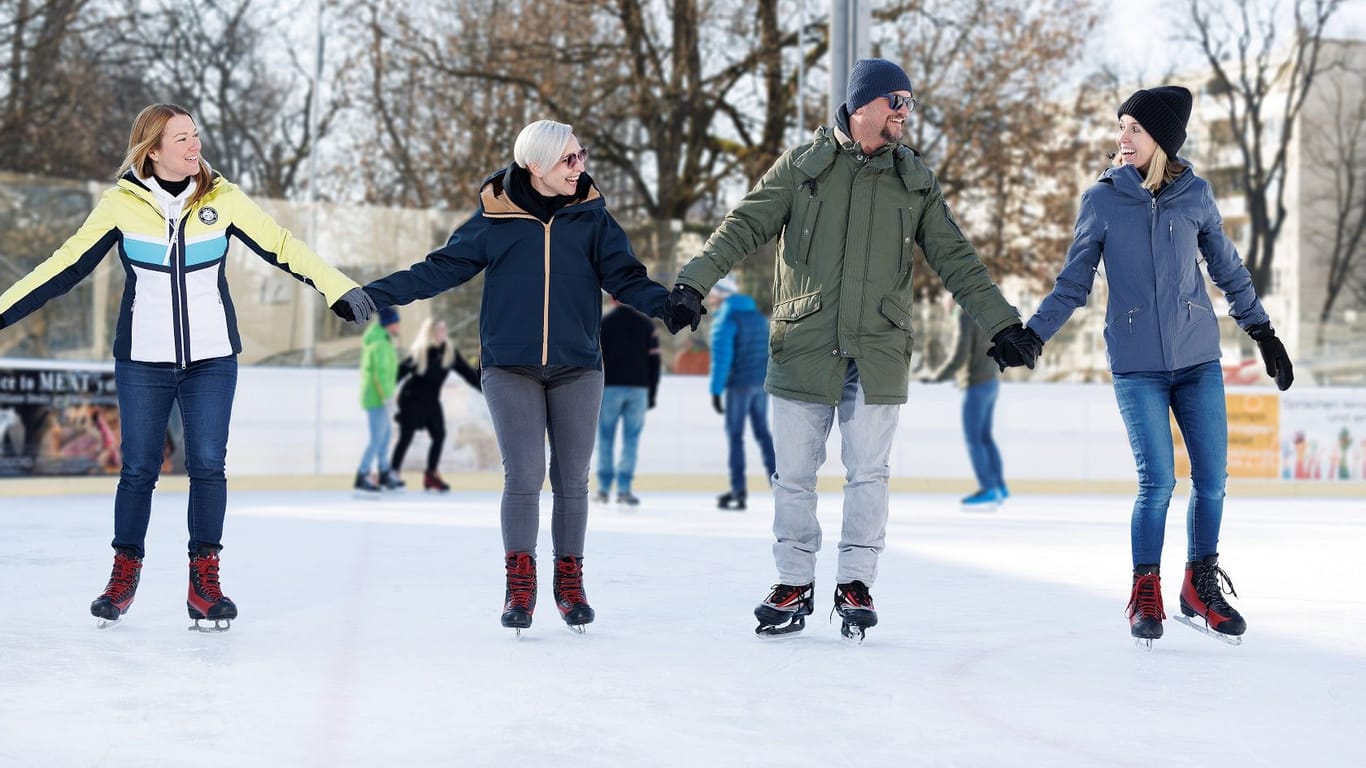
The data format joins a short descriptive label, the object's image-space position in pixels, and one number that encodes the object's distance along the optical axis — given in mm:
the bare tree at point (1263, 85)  27047
